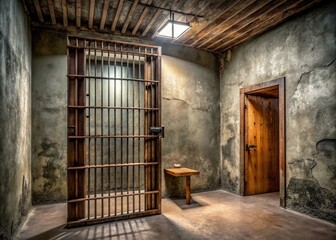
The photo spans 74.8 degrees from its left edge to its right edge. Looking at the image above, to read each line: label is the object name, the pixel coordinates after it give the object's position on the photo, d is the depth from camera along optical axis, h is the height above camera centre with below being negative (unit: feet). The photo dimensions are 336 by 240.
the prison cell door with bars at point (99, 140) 10.00 -0.99
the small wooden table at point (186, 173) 12.56 -3.06
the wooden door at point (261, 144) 14.79 -1.67
